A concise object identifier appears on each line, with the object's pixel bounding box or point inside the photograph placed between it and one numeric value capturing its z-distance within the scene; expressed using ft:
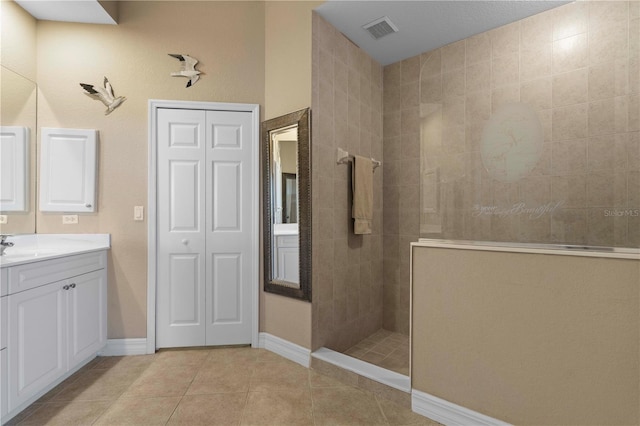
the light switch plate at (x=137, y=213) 7.86
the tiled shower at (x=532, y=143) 3.87
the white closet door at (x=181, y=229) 7.97
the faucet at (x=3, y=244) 6.07
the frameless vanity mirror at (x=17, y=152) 6.80
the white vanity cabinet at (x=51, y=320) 5.16
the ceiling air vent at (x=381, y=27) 7.59
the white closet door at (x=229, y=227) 8.16
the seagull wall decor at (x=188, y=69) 8.00
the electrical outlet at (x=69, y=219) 7.58
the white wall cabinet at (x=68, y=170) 7.47
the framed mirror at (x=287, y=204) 7.38
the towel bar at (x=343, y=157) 7.99
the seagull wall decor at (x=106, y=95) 7.71
